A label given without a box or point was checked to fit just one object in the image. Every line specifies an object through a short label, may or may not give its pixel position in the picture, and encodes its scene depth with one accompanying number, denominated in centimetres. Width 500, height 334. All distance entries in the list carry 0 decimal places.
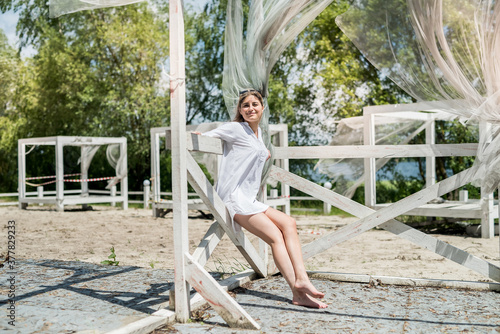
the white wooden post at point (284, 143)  1277
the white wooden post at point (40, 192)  1598
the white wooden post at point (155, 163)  1384
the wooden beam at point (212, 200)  359
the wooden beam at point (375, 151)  424
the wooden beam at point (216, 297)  332
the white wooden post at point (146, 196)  1653
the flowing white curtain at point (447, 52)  390
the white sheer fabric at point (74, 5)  362
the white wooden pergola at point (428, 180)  914
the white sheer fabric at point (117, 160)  1602
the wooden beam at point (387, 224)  426
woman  374
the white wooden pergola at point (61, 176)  1493
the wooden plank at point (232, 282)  383
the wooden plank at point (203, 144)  357
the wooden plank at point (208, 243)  382
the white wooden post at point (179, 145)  343
